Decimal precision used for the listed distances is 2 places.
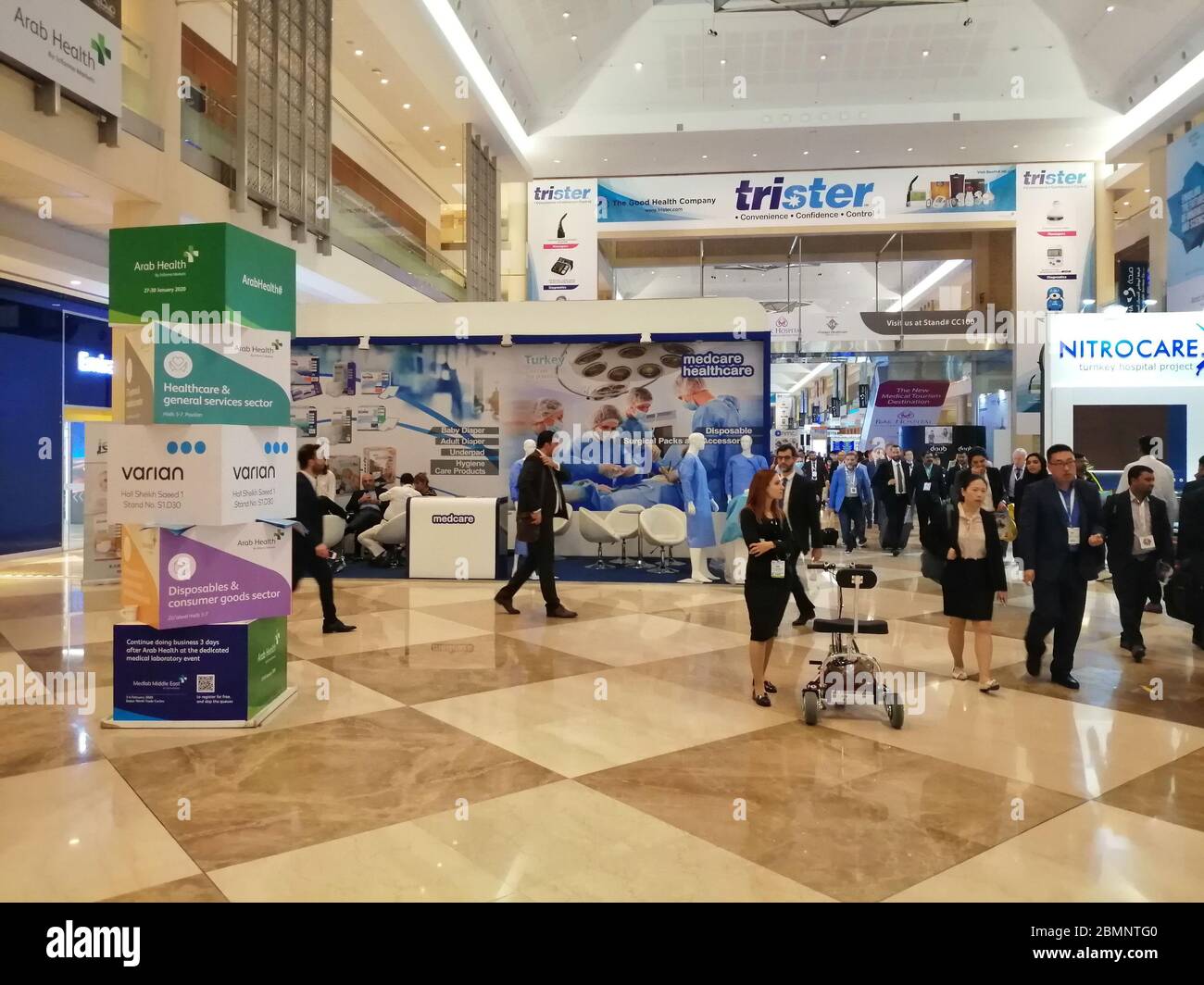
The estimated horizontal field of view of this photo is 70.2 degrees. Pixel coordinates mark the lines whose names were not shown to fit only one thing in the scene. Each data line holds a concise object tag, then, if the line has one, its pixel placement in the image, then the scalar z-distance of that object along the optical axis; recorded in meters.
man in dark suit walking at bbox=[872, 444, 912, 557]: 12.54
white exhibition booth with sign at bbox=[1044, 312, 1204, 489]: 10.77
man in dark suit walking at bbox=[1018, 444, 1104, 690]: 5.32
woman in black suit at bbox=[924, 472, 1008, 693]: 5.11
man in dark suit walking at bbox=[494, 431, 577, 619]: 7.13
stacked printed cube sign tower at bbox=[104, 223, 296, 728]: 4.12
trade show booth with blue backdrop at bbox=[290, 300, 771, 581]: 10.38
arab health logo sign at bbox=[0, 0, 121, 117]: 6.76
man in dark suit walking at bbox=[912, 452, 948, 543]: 12.85
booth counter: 9.62
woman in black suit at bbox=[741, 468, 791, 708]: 4.73
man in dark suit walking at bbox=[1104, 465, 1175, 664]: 6.15
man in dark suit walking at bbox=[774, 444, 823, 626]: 6.92
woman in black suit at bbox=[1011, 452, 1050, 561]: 8.93
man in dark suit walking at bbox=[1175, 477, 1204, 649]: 5.95
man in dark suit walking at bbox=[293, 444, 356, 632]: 6.09
